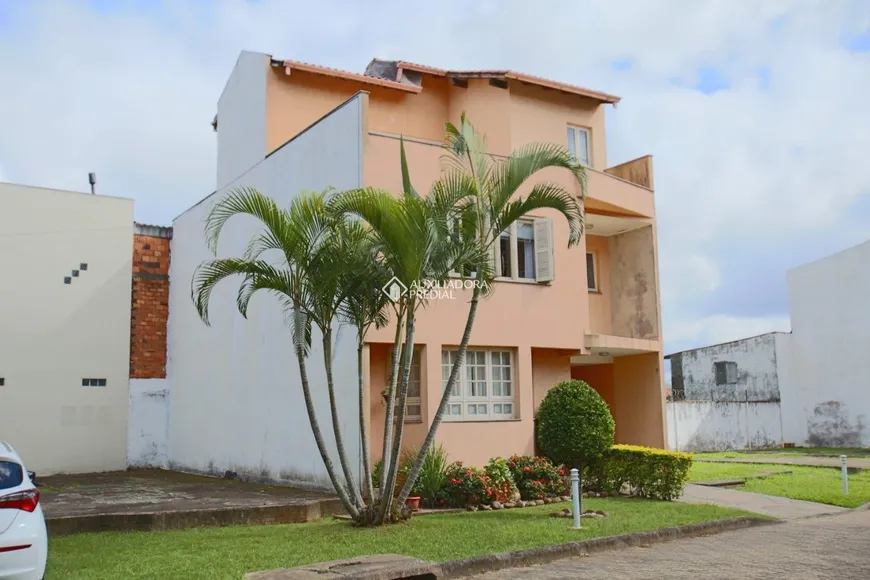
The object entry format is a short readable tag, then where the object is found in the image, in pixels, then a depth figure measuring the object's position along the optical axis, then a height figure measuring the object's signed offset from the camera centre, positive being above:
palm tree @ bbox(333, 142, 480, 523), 11.04 +2.13
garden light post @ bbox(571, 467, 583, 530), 11.53 -1.24
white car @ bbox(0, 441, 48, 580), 7.04 -0.95
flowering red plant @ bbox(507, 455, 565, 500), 14.94 -1.32
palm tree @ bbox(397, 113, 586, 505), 11.77 +2.90
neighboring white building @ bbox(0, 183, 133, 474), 20.20 +2.08
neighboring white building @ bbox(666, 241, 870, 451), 33.53 +0.81
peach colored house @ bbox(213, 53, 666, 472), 15.47 +2.80
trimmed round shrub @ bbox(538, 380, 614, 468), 15.57 -0.46
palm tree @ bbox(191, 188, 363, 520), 11.29 +1.90
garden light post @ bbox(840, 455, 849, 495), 16.73 -1.54
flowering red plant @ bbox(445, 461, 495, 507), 13.92 -1.38
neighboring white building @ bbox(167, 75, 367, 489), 15.42 +1.18
